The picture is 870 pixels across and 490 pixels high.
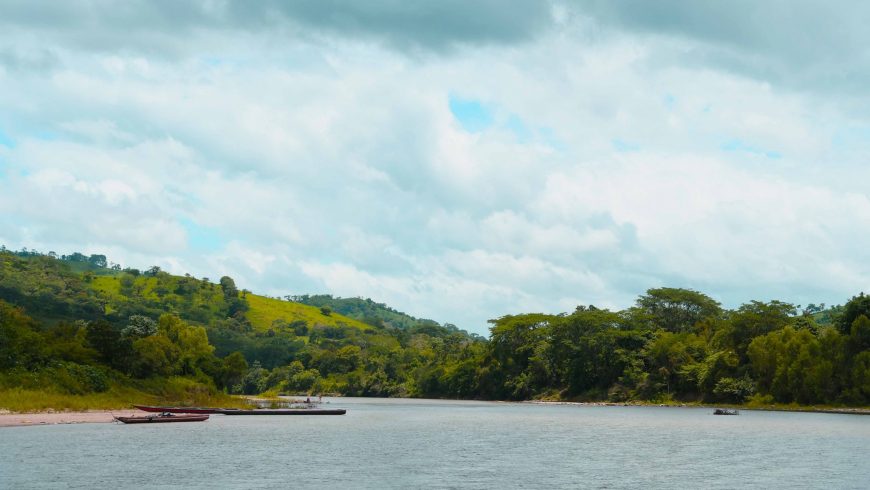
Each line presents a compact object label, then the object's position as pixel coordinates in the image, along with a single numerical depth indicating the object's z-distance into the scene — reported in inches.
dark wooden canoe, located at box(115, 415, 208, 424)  3737.7
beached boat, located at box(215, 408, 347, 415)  5059.1
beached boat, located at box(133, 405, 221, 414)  4414.9
